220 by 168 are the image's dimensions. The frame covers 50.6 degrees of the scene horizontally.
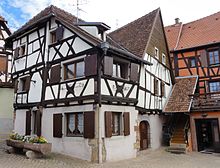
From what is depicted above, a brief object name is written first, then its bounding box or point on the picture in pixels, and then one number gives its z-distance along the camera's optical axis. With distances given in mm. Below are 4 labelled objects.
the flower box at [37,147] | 8969
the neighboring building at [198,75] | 14125
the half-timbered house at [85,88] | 9484
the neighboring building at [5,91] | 16578
